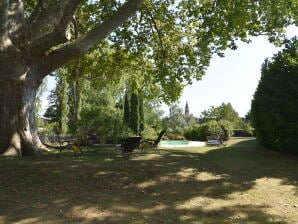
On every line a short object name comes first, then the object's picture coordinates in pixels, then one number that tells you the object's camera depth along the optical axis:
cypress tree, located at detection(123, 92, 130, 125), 22.01
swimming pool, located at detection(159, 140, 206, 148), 19.95
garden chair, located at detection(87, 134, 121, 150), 9.68
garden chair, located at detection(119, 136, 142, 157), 8.14
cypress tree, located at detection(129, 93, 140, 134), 21.63
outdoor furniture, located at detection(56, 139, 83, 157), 8.36
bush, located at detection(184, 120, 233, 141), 20.40
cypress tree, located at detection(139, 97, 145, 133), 22.25
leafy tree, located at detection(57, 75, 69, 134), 28.26
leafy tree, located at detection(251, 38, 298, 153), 9.09
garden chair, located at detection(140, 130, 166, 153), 9.99
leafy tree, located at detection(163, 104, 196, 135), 47.87
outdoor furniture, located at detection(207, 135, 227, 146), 15.24
